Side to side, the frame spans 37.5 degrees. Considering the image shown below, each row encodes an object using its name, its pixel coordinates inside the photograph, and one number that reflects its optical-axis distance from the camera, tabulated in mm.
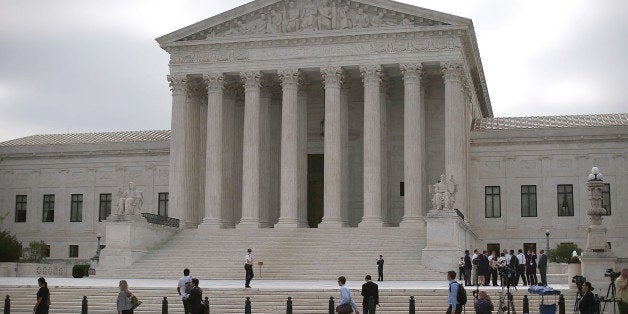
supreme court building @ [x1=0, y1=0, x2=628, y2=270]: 60250
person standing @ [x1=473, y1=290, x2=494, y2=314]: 23547
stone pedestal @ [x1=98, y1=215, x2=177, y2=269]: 53438
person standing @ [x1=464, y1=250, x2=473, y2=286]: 43375
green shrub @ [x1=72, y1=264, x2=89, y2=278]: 53875
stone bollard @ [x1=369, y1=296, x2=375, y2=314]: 27766
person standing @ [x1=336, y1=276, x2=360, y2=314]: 24906
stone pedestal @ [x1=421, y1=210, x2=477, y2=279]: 49719
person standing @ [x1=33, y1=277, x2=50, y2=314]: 25062
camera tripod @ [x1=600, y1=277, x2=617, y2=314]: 28625
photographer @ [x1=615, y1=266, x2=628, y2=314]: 24980
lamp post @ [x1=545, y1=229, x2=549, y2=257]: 60056
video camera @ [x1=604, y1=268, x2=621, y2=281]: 29870
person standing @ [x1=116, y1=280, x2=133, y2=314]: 24609
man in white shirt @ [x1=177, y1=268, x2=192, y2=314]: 28458
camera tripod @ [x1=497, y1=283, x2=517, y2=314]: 27766
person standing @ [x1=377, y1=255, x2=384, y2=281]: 45875
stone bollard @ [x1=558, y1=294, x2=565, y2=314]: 29453
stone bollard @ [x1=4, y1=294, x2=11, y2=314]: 30470
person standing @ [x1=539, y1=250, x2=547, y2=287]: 42125
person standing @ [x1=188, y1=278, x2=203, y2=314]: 25797
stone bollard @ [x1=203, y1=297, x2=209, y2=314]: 26562
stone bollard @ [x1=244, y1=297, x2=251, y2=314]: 29484
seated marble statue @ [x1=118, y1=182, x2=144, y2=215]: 54969
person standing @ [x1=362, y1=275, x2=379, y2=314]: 27828
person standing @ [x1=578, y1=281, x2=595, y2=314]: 25906
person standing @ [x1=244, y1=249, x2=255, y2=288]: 39328
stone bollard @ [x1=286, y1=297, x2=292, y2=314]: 29344
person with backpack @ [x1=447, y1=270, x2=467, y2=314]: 25314
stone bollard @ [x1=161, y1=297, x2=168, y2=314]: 29500
